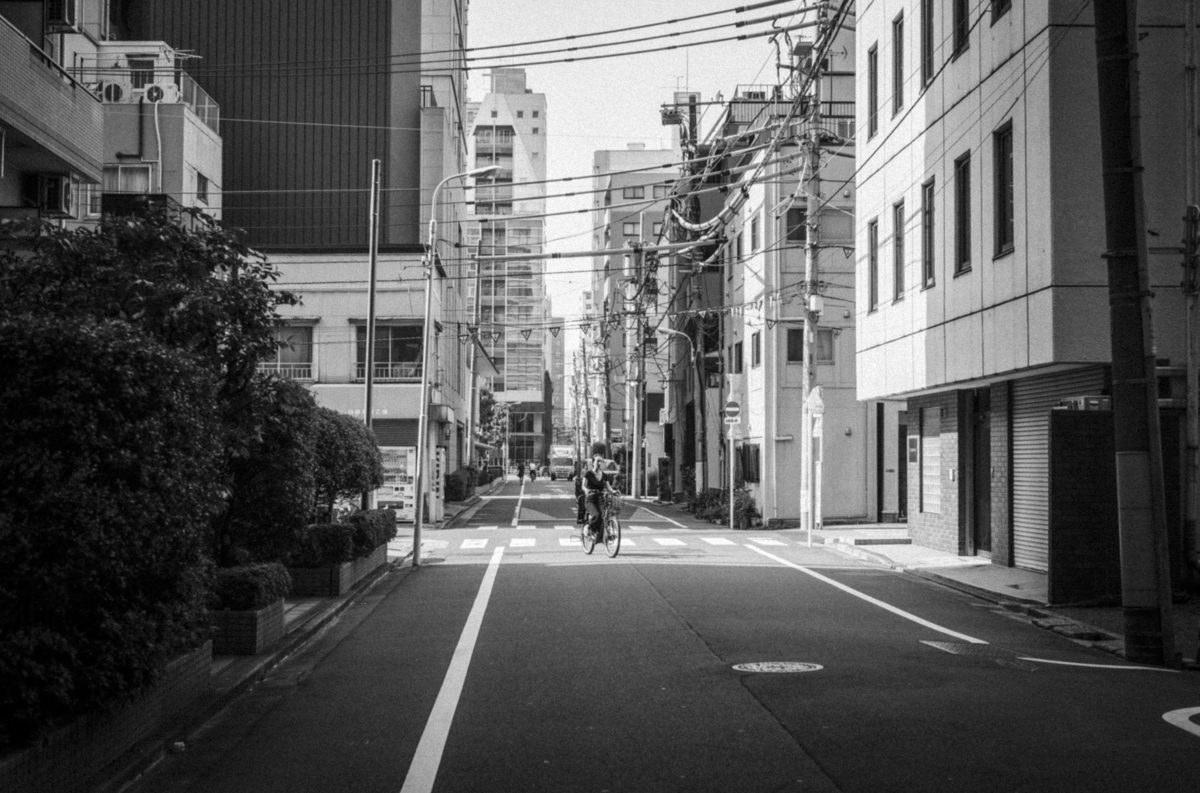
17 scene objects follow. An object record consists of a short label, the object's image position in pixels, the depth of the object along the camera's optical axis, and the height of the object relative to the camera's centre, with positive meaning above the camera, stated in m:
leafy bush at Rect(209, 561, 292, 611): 12.47 -1.19
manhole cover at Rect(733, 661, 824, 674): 10.95 -1.69
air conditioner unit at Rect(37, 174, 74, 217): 20.14 +4.33
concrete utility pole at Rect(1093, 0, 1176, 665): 11.72 +1.06
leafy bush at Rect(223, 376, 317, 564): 14.16 -0.21
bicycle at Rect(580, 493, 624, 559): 24.34 -1.12
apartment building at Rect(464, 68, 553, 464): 145.88 +20.70
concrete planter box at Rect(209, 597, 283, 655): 12.34 -1.59
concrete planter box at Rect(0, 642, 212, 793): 6.30 -1.56
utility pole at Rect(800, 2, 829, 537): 29.25 +4.55
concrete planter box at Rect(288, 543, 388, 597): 18.12 -1.61
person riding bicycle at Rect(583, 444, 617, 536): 24.89 -0.39
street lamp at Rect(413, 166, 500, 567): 24.64 +1.24
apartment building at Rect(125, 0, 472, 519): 46.12 +11.43
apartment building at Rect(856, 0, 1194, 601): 17.55 +3.28
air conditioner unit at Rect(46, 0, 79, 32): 20.76 +7.52
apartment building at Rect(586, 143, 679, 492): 66.10 +10.23
